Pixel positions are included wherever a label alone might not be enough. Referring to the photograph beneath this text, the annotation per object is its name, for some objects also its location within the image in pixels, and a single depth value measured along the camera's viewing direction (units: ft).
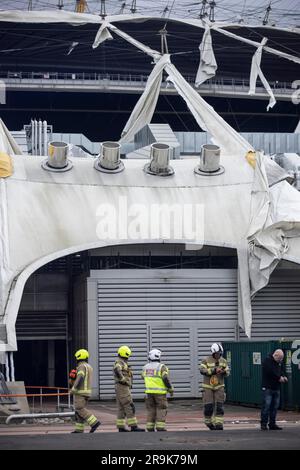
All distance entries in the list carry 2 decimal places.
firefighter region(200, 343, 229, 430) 77.10
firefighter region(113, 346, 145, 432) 76.39
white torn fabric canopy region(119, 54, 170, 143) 164.04
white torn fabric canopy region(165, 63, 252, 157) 146.20
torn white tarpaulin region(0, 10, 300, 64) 185.37
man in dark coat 76.18
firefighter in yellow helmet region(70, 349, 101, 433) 73.97
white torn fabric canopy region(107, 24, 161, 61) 184.76
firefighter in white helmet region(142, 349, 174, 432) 75.46
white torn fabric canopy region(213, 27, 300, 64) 192.24
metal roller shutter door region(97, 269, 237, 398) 118.93
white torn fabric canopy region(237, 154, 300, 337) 121.08
